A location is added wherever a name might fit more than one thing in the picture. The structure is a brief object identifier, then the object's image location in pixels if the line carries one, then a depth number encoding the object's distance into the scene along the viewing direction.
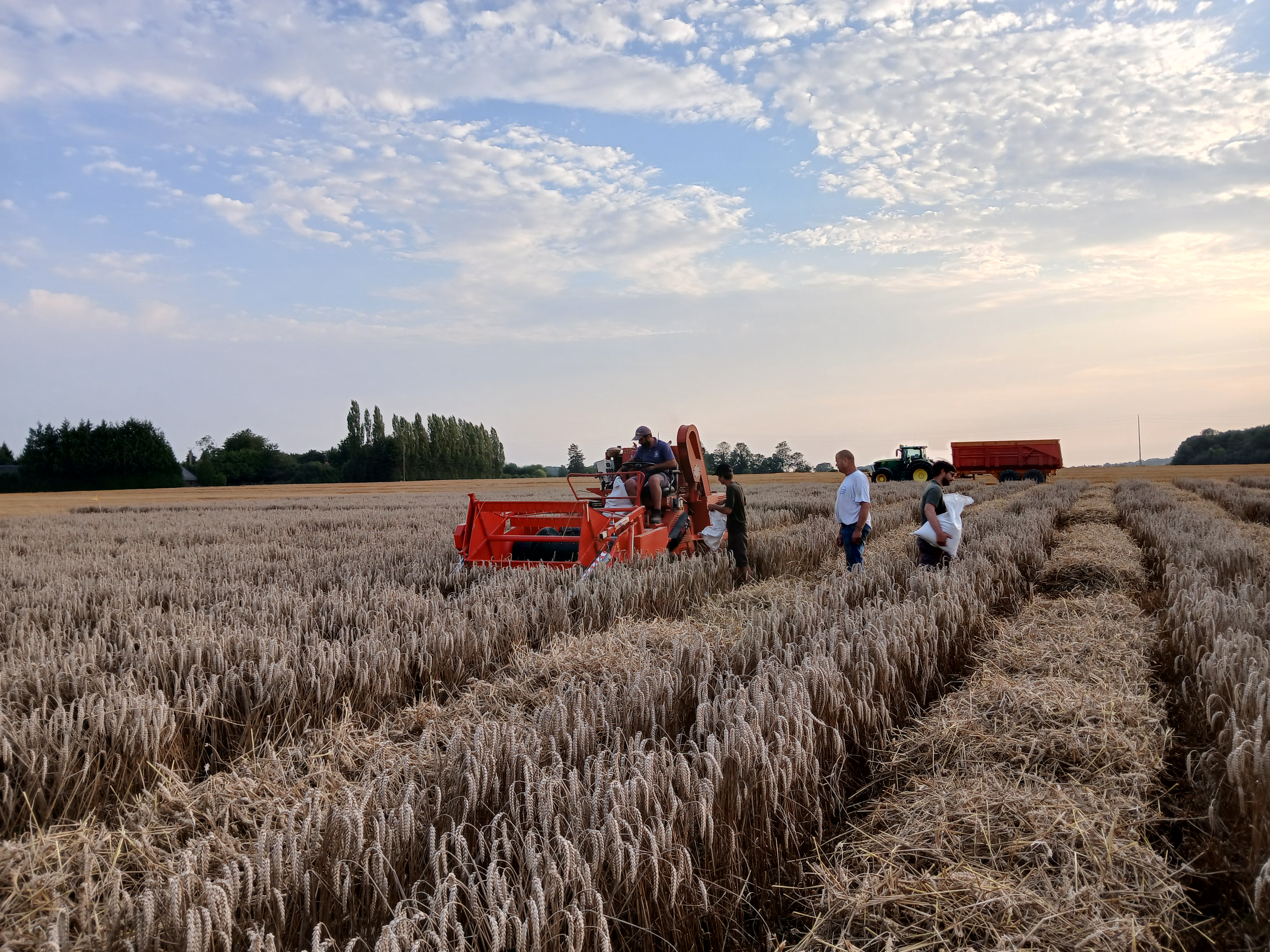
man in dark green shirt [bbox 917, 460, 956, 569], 8.45
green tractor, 39.38
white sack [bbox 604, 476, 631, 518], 9.30
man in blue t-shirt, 9.09
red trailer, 40.81
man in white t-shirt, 9.18
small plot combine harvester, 8.36
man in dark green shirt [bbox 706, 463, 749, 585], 9.37
